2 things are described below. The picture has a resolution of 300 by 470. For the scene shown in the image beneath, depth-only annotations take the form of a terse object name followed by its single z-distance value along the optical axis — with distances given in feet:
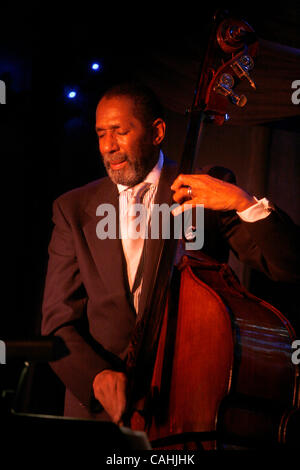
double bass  5.50
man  6.50
